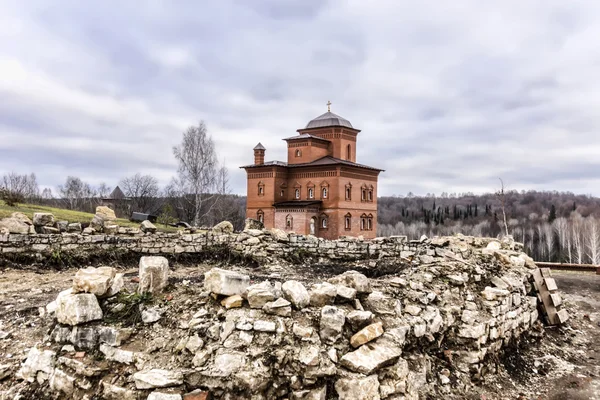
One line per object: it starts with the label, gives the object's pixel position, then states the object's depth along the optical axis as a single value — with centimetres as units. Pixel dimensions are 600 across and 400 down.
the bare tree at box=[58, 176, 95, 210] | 5853
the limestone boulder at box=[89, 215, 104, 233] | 1063
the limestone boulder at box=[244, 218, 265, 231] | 1293
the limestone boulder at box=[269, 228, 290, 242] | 1083
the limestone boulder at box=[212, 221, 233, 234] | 1200
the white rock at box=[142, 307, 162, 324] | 470
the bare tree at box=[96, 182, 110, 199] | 6594
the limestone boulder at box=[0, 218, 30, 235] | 917
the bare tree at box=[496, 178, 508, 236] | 2365
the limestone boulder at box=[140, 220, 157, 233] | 1116
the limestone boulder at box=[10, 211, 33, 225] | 997
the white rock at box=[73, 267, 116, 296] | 475
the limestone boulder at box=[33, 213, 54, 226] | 982
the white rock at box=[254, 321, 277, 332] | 441
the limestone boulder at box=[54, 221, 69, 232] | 1007
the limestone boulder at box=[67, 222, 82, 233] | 1022
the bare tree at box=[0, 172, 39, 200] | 5064
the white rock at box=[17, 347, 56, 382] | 434
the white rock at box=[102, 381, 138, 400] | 394
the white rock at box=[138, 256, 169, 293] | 517
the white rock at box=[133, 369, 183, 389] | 391
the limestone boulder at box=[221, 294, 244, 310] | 474
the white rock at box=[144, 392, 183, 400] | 380
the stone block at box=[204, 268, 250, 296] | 486
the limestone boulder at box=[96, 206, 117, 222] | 1429
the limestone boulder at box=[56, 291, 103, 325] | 449
